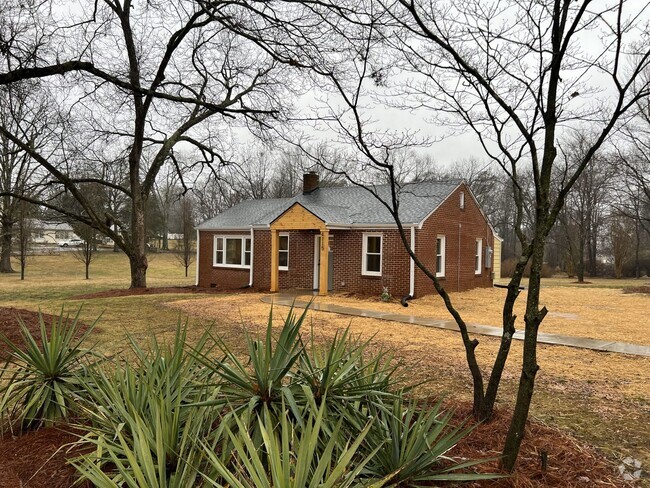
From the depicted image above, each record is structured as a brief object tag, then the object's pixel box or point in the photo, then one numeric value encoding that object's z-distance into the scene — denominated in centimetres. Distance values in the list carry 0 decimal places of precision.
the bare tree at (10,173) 918
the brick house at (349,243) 1627
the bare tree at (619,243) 3731
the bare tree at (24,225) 2588
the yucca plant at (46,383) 374
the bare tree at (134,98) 798
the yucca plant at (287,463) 191
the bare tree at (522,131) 314
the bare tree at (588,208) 3508
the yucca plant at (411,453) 263
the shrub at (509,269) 3791
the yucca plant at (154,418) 235
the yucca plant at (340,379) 318
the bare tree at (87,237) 2629
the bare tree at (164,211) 5043
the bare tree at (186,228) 2861
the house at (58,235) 7149
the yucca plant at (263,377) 308
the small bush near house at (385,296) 1538
